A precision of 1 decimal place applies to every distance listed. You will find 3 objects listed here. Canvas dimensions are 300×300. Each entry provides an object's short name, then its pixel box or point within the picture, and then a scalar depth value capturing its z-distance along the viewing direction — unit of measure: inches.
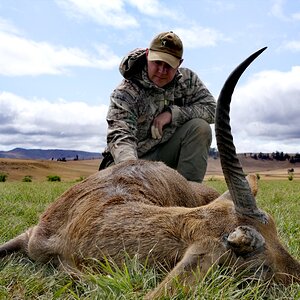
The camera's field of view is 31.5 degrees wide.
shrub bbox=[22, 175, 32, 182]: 1376.0
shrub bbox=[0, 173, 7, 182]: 1400.7
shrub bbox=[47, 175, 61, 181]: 1386.6
